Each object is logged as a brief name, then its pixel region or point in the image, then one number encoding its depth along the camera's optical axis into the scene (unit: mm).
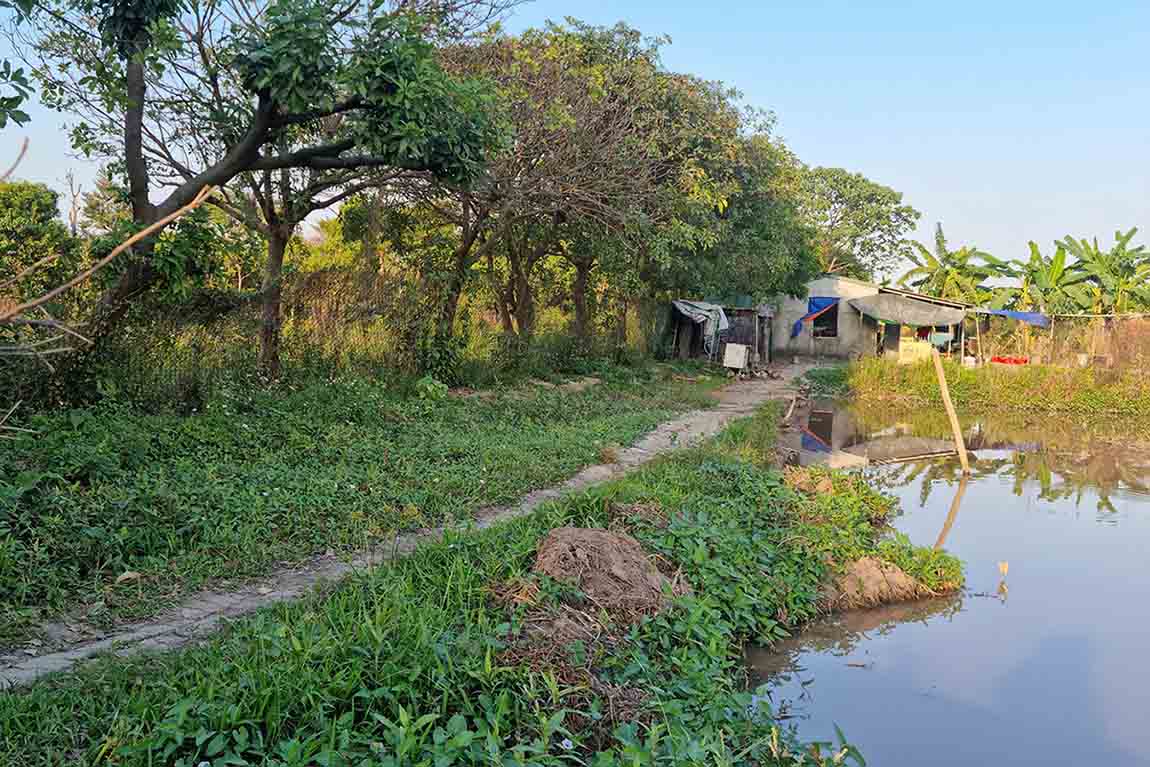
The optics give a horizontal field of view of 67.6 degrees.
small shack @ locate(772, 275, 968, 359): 27812
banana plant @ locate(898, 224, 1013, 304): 29938
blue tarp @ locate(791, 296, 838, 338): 32156
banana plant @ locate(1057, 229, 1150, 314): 27062
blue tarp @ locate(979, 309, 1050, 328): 27281
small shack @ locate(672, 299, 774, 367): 26016
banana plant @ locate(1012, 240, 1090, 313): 28203
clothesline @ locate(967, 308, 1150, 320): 19266
